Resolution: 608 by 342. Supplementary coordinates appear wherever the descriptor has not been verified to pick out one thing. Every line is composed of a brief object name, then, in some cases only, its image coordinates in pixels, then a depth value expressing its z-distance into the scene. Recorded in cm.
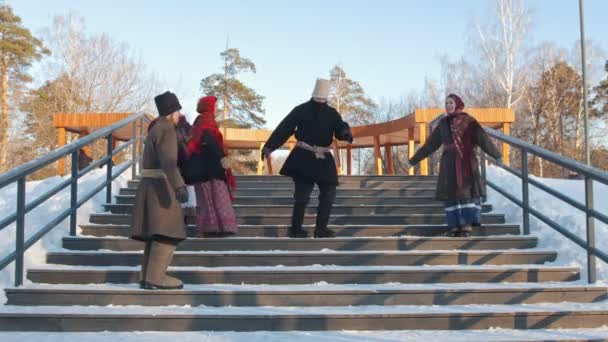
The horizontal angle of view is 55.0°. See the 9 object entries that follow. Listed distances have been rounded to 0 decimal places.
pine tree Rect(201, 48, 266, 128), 4100
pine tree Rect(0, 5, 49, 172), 3170
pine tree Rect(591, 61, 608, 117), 3409
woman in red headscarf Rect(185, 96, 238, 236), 532
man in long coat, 421
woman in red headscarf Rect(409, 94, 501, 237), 547
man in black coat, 542
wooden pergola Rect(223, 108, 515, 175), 1328
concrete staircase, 387
